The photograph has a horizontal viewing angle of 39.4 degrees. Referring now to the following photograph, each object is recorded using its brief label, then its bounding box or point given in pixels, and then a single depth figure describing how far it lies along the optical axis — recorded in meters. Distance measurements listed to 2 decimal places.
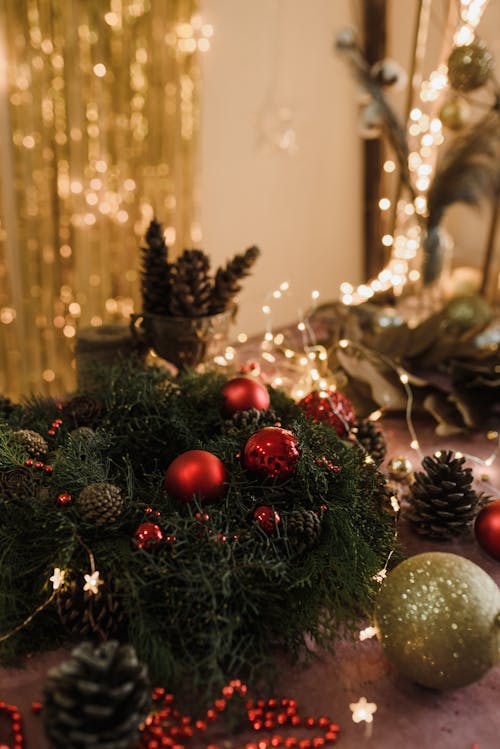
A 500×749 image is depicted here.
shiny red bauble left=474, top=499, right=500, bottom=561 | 0.74
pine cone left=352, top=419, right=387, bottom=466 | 0.87
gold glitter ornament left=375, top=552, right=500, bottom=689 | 0.56
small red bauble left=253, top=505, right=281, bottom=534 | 0.65
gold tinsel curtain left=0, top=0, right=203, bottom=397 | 1.77
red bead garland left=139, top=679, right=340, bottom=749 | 0.52
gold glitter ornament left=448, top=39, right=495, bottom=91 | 1.30
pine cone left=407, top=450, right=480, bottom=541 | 0.77
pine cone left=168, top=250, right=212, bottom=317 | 0.96
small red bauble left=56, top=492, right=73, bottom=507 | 0.65
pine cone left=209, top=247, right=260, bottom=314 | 0.97
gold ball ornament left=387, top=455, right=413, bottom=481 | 0.89
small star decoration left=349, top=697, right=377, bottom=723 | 0.55
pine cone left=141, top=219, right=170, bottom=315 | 0.98
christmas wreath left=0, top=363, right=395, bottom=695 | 0.58
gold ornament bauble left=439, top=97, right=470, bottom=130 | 1.48
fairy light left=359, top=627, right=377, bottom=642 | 0.63
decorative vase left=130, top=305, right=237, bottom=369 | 0.98
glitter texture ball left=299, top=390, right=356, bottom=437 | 0.85
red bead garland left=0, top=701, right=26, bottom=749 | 0.51
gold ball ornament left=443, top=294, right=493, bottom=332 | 1.41
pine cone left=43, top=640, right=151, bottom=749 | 0.46
